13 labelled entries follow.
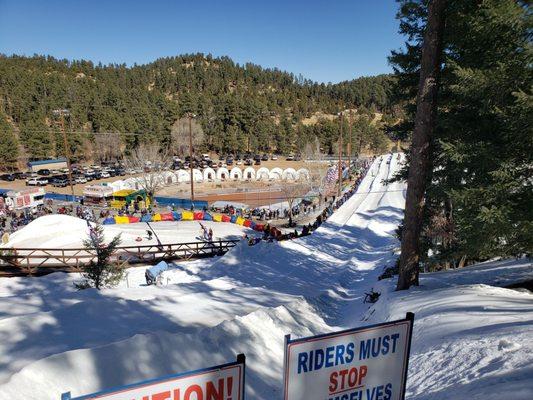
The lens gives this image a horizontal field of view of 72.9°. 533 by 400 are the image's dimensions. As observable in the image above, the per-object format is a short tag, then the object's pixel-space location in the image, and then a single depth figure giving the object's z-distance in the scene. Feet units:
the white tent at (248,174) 222.69
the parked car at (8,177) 194.79
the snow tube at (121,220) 103.50
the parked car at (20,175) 201.77
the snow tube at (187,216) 110.22
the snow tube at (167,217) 109.91
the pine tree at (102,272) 44.70
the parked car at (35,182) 174.81
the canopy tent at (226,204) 132.67
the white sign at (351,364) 9.66
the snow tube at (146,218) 108.18
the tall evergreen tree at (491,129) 26.86
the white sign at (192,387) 7.49
